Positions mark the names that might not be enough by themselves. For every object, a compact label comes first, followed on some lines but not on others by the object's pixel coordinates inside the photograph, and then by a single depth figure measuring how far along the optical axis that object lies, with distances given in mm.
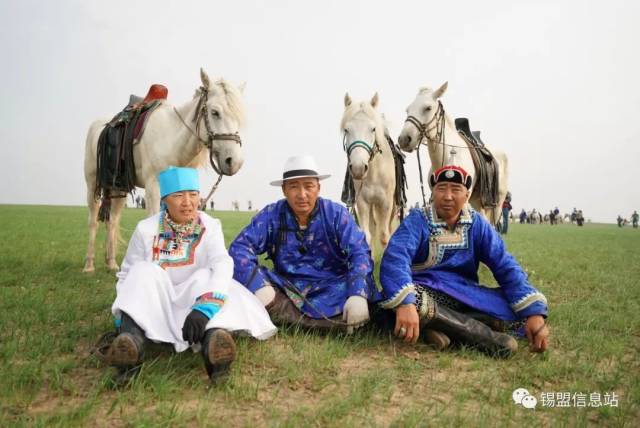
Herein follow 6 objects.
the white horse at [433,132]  6207
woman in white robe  2324
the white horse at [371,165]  5484
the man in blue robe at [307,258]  3275
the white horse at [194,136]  4785
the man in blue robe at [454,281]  3000
